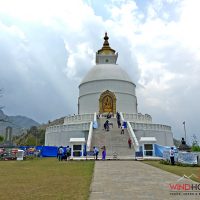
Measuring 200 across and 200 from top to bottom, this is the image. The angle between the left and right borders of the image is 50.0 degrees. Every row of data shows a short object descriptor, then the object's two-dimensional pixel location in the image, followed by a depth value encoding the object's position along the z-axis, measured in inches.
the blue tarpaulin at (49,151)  864.3
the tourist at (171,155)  545.1
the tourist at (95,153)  649.0
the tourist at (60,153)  646.1
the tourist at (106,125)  886.1
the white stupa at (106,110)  866.4
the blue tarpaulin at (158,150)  705.9
